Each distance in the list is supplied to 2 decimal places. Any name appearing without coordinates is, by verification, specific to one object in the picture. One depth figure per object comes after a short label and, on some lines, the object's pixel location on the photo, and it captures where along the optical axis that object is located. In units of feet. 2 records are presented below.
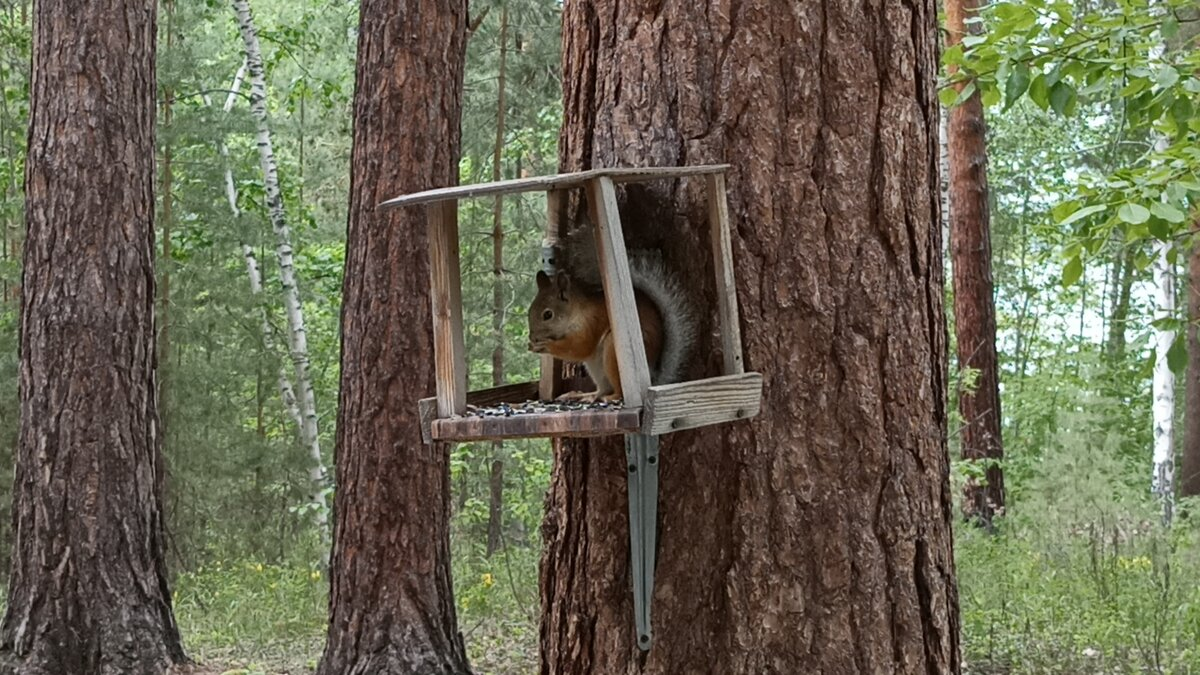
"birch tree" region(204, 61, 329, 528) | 39.47
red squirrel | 7.77
